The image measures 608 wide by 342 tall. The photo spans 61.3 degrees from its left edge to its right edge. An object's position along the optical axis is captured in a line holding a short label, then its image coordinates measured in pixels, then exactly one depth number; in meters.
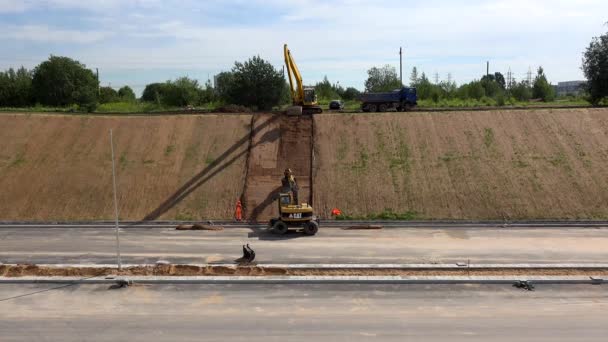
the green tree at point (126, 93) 81.38
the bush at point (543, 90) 71.56
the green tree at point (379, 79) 69.50
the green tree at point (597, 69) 39.97
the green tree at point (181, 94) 53.09
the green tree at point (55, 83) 57.75
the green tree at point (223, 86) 43.33
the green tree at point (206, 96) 55.38
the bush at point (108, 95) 70.94
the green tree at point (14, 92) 58.53
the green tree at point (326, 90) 64.75
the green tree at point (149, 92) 94.64
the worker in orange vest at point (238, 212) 24.02
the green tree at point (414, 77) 67.05
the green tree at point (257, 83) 41.06
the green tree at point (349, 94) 75.33
